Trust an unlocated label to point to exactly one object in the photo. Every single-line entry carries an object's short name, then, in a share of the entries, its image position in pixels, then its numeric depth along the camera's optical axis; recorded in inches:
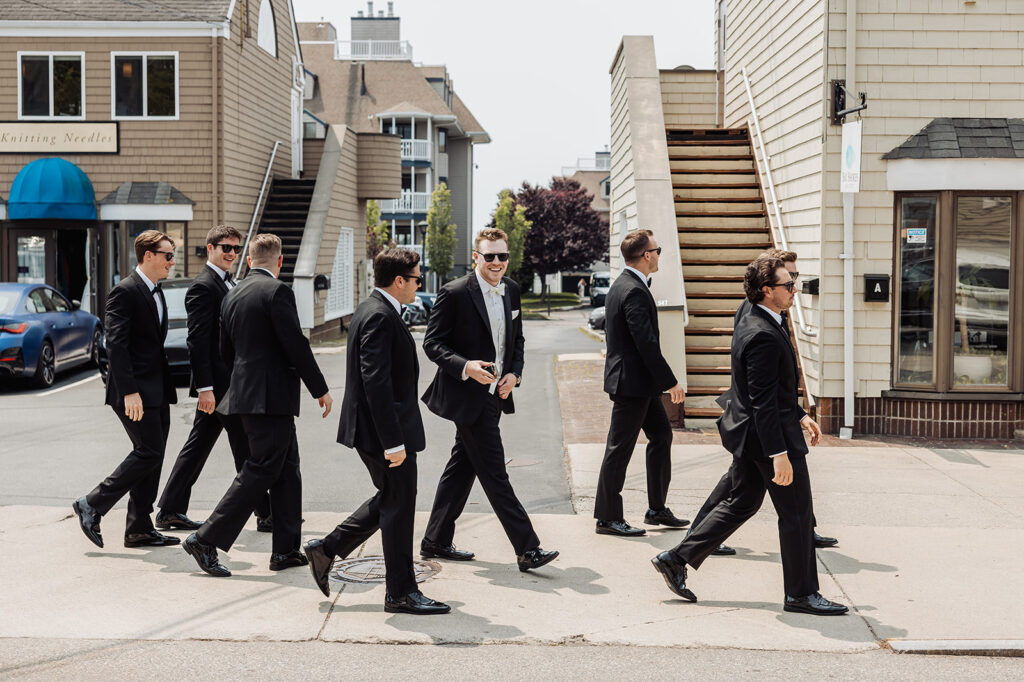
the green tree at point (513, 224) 2081.7
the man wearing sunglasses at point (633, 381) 275.9
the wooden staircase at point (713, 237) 469.7
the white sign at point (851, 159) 401.7
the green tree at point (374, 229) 1882.4
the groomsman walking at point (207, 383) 269.3
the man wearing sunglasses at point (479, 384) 246.1
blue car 575.8
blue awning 803.4
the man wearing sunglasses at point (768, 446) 216.4
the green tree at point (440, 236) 1951.3
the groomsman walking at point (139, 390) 265.1
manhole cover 248.1
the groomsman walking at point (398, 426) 215.0
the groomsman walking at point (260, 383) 240.7
